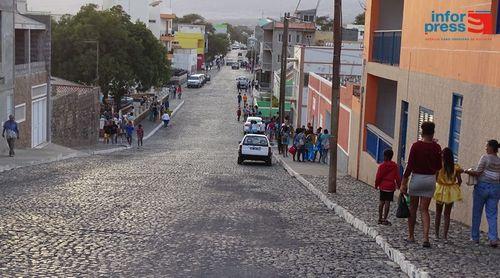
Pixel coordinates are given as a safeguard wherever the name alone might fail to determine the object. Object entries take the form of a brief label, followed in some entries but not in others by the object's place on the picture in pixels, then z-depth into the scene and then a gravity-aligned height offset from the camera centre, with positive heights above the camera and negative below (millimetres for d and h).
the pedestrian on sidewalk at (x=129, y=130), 42625 -5318
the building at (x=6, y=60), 28047 -1102
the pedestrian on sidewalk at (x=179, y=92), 91550 -6592
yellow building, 159250 -386
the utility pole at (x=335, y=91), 19000 -1215
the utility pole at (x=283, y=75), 43594 -1989
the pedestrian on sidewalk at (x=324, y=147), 31562 -4299
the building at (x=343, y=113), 25914 -2966
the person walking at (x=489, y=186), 9992 -1803
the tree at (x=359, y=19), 144250 +4556
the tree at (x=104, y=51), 61188 -1405
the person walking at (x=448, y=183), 10376 -1844
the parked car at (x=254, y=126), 49497 -5657
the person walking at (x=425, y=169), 9938 -1603
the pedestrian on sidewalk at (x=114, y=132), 43062 -5537
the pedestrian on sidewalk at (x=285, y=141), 35875 -4670
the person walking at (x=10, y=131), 25391 -3327
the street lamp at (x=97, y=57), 57938 -1925
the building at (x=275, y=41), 103562 +1
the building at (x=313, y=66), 53438 -1697
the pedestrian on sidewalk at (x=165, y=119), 60109 -6469
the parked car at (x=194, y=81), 109500 -6321
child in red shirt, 12617 -2252
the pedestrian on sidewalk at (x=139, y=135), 42969 -5607
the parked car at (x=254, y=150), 31328 -4499
